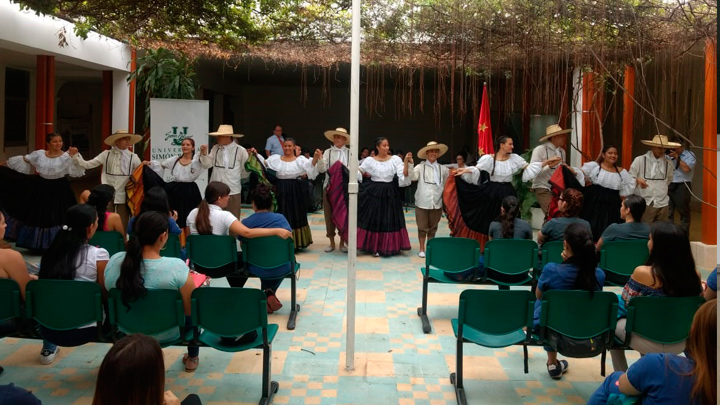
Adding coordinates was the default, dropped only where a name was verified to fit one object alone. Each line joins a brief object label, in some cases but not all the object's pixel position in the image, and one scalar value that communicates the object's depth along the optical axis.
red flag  7.89
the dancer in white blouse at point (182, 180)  7.37
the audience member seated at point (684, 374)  1.95
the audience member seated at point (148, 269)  3.35
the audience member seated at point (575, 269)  3.59
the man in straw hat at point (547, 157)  7.45
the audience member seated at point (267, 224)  5.07
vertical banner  8.88
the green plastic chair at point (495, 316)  3.55
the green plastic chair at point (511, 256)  4.91
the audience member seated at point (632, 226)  5.02
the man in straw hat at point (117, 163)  7.41
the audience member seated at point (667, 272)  3.35
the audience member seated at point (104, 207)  5.04
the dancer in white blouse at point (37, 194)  7.33
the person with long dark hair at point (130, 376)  1.77
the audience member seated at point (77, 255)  3.64
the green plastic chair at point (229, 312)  3.39
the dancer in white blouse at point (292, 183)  7.96
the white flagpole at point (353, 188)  3.78
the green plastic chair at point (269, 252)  4.96
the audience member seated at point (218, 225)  5.00
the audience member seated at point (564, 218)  5.11
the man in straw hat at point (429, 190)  7.87
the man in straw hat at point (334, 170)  7.98
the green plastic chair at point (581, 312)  3.45
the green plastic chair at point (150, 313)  3.36
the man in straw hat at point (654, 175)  7.51
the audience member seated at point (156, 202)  4.91
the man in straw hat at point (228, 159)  7.81
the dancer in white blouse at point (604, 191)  7.25
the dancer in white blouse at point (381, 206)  7.93
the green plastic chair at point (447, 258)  5.03
